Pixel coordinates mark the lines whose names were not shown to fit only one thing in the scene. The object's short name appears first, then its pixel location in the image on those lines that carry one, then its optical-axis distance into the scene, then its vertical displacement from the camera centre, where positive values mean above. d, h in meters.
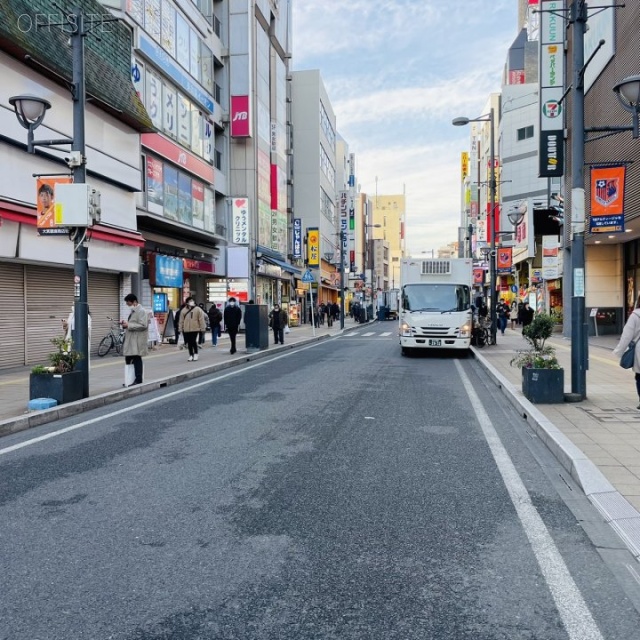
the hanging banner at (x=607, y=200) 15.00 +2.66
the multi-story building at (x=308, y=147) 59.94 +15.72
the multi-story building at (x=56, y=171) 14.84 +3.92
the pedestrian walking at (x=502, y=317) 31.77 -0.35
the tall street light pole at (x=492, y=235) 22.22 +2.98
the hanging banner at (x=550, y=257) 29.48 +2.52
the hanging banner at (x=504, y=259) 37.72 +3.11
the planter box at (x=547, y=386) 9.42 -1.14
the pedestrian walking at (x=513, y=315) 41.11 -0.35
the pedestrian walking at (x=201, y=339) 21.51 -0.95
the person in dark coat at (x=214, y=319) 22.64 -0.28
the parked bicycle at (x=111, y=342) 19.33 -0.94
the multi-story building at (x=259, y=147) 34.59 +9.98
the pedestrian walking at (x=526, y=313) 27.97 -0.14
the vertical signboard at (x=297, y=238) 49.34 +5.75
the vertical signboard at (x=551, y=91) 22.67 +8.42
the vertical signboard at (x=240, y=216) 34.59 +5.22
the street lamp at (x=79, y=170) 10.56 +2.42
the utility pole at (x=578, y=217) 9.62 +1.44
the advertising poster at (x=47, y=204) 10.72 +1.84
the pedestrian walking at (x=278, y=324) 24.72 -0.51
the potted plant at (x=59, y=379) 9.64 -1.02
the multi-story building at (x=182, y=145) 23.64 +7.43
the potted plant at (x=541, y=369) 9.43 -0.89
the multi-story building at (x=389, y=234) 181.38 +22.96
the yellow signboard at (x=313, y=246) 53.30 +5.52
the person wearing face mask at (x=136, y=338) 11.78 -0.49
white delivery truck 18.50 +0.21
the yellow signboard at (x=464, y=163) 101.88 +24.10
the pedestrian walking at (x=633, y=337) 8.79 -0.40
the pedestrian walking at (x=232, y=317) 19.55 -0.17
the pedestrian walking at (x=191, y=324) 17.16 -0.34
